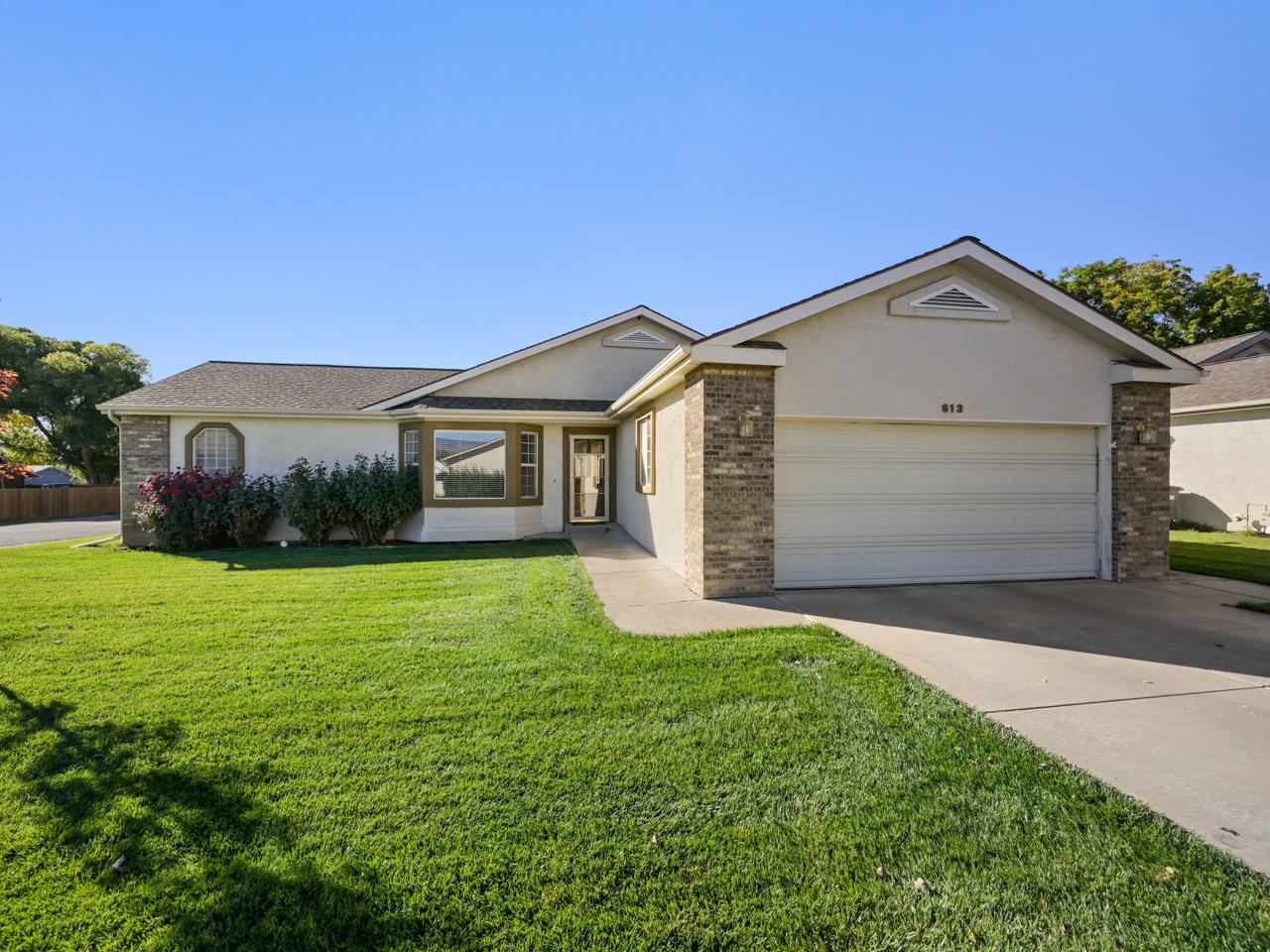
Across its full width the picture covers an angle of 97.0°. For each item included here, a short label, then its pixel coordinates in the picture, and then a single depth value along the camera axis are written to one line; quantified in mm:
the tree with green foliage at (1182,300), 28531
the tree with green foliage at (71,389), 30719
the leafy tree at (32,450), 29716
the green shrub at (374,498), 12414
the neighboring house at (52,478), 35312
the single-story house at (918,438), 7227
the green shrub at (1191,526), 15664
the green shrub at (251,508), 12125
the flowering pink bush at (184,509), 11953
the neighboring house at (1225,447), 14539
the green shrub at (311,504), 12375
